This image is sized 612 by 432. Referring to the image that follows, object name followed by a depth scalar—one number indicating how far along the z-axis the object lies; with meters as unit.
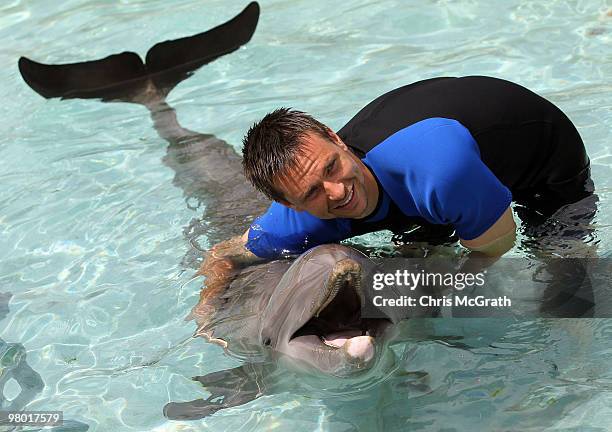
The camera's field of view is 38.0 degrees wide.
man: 3.14
